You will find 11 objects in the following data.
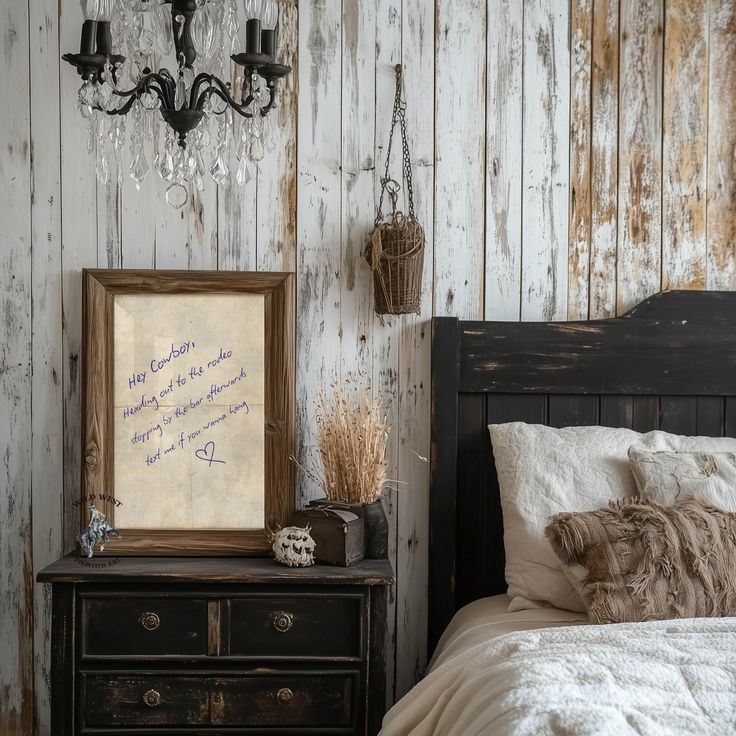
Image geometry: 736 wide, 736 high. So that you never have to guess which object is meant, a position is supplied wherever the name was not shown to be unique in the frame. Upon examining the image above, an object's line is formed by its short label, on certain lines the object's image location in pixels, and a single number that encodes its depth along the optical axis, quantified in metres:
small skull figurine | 2.18
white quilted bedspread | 1.27
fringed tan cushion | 1.78
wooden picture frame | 2.40
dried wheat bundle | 2.30
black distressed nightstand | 2.11
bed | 2.46
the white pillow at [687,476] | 2.05
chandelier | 1.64
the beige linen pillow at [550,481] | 2.11
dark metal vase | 2.28
